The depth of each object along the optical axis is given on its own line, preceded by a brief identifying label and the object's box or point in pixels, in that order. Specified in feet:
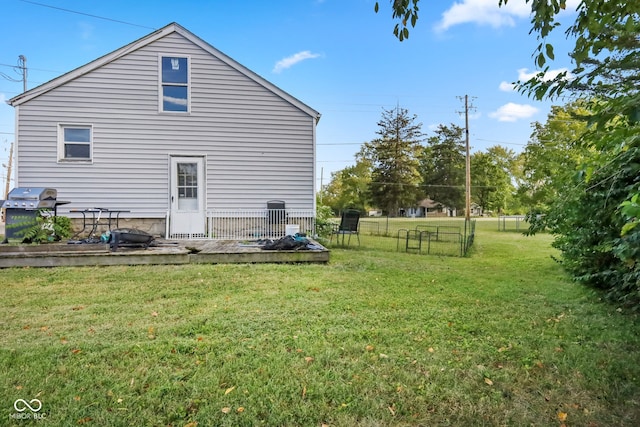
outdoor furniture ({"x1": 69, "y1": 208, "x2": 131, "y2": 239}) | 27.70
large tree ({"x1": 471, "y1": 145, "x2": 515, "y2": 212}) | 148.77
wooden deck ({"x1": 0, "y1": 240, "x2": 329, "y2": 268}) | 19.27
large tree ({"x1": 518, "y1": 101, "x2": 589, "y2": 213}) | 54.90
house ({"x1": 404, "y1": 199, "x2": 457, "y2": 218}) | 170.81
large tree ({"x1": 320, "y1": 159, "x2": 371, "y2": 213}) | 154.10
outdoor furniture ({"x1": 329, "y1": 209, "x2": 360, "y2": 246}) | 30.87
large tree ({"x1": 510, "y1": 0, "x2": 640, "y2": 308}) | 4.96
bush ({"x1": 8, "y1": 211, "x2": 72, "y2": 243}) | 21.63
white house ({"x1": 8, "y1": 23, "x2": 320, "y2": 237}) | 28.09
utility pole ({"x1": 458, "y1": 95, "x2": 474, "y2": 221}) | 73.92
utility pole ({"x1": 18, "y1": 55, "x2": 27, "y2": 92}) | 71.61
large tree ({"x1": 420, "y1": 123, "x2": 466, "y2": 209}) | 161.48
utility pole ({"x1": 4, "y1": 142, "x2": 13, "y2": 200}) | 84.75
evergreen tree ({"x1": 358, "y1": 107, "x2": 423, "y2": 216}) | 143.84
